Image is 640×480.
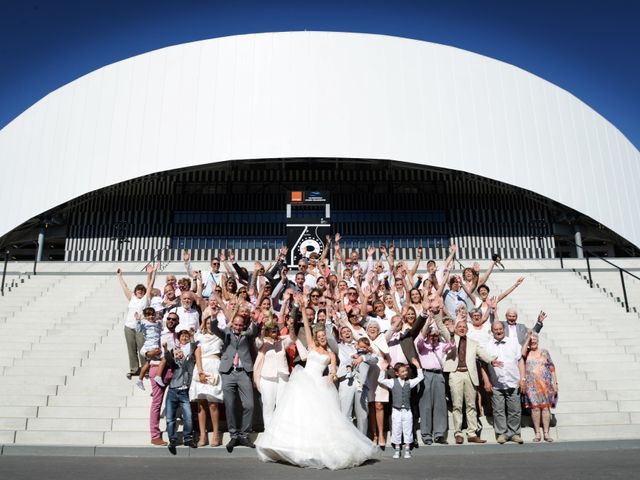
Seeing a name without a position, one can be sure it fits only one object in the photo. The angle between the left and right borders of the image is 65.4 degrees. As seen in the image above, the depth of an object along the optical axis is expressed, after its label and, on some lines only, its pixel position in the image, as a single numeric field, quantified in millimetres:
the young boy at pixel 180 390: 5586
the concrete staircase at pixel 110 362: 6105
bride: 4715
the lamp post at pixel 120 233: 22250
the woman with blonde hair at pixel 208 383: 5746
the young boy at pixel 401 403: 5410
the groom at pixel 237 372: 5641
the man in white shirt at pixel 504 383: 5836
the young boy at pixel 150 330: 6504
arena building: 20484
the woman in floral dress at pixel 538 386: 5902
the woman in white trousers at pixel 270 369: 5707
